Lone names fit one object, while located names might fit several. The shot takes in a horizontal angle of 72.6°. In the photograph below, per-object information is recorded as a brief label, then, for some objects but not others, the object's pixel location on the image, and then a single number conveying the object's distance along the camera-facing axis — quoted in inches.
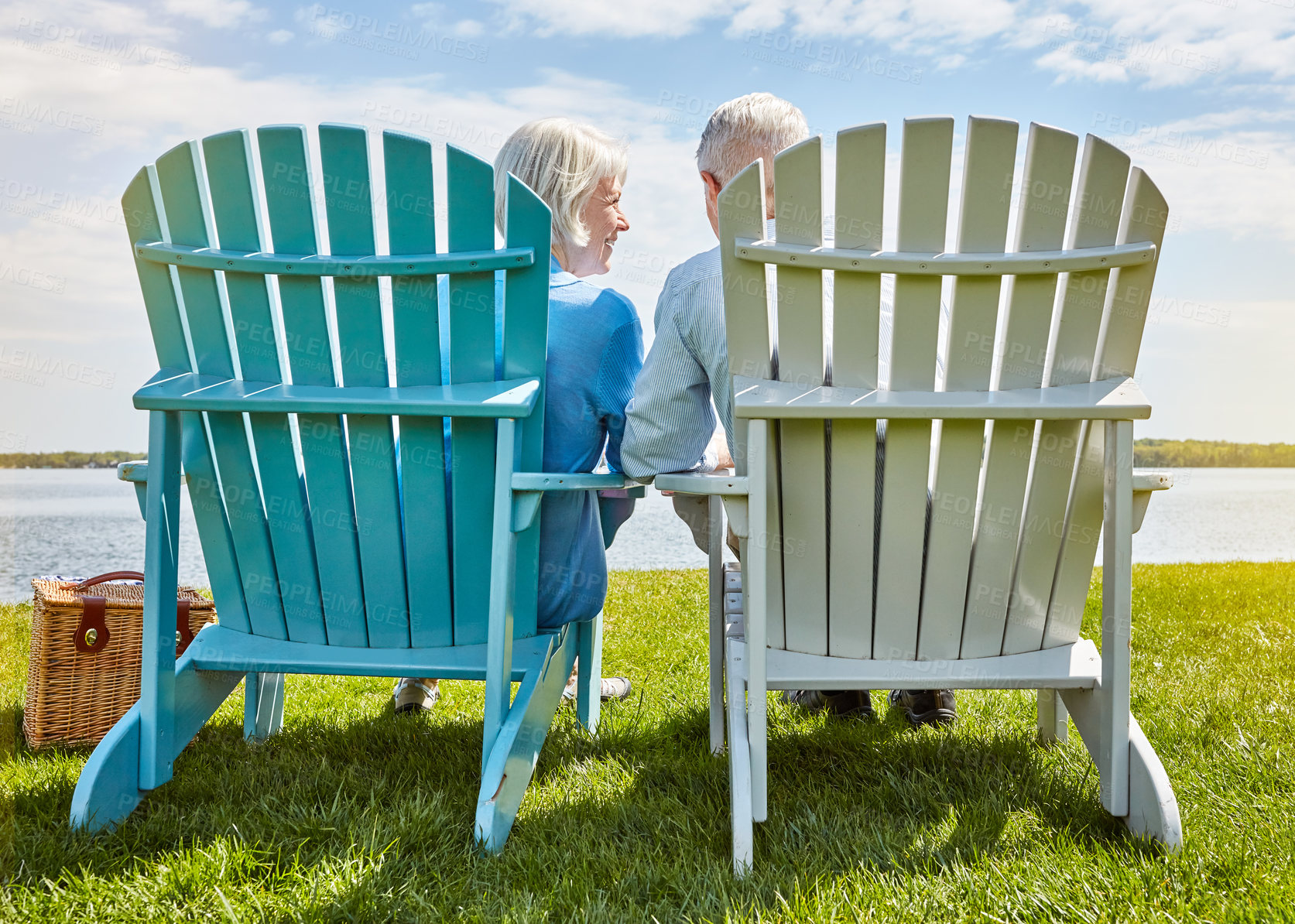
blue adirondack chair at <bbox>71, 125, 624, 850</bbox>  78.4
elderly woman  93.7
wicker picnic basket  101.0
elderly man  89.0
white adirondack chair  70.9
